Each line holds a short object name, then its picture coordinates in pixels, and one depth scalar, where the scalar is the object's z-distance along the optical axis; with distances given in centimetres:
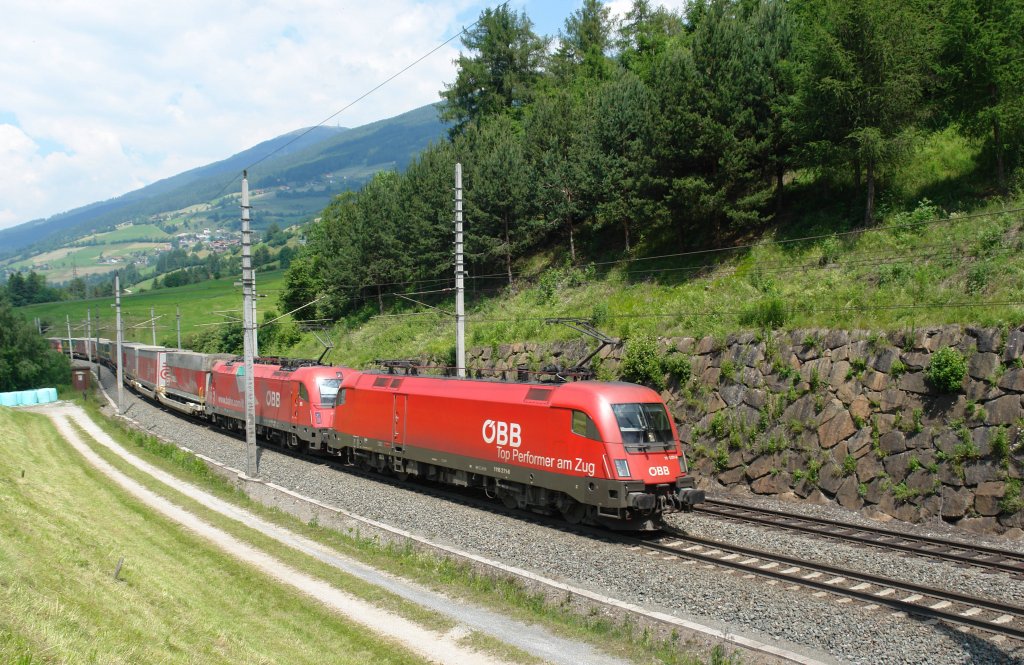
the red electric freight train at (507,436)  1652
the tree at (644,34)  6160
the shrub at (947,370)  1772
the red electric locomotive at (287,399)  2822
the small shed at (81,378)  6209
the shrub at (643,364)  2439
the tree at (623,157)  3457
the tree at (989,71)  2550
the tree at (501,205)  4350
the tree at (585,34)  7381
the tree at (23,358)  6781
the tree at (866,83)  2652
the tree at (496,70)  6738
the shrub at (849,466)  1897
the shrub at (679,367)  2373
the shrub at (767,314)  2288
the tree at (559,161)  4206
